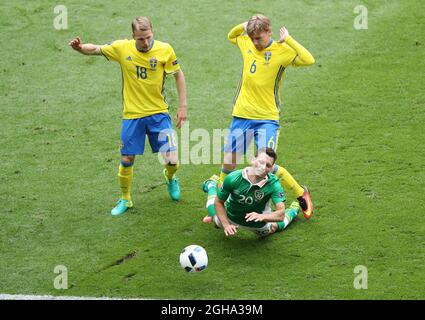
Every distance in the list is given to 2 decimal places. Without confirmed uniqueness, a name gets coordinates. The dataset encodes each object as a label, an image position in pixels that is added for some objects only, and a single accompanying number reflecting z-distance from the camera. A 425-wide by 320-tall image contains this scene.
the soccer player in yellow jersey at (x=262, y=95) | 18.83
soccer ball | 16.81
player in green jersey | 17.17
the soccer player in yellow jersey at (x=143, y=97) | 18.97
